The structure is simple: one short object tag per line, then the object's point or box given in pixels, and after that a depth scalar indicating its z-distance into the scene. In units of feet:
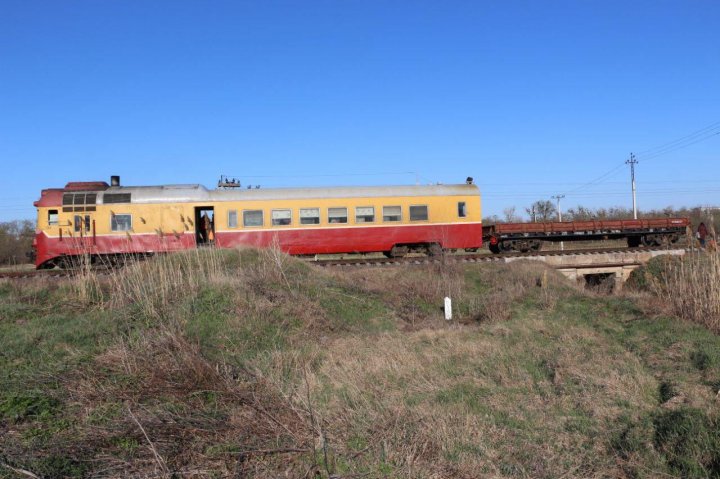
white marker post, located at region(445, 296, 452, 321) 34.06
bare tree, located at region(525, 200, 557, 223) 187.49
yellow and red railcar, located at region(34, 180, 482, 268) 56.49
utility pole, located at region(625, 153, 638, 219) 163.38
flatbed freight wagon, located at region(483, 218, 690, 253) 68.90
